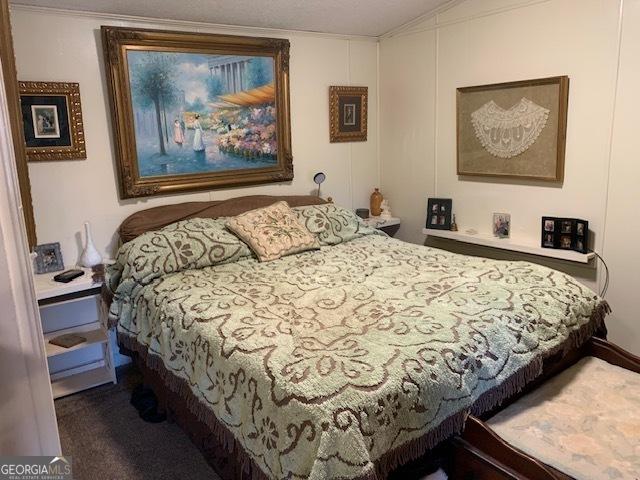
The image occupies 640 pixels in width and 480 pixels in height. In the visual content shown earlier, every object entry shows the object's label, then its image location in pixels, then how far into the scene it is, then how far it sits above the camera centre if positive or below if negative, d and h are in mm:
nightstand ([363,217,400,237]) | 3959 -638
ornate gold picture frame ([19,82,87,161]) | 2688 +188
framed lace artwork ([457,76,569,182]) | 3000 +68
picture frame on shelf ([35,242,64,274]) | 2799 -586
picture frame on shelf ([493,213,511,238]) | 3365 -575
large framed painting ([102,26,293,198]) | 2975 +261
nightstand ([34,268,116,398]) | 2701 -1034
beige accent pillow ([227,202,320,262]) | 2926 -513
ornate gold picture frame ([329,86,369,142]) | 3881 +244
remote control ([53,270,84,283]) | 2664 -656
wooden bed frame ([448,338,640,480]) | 1495 -1009
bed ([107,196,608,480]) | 1472 -706
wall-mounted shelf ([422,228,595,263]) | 2924 -685
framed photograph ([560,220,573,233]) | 2973 -528
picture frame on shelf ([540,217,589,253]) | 2917 -574
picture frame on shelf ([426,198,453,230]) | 3703 -532
